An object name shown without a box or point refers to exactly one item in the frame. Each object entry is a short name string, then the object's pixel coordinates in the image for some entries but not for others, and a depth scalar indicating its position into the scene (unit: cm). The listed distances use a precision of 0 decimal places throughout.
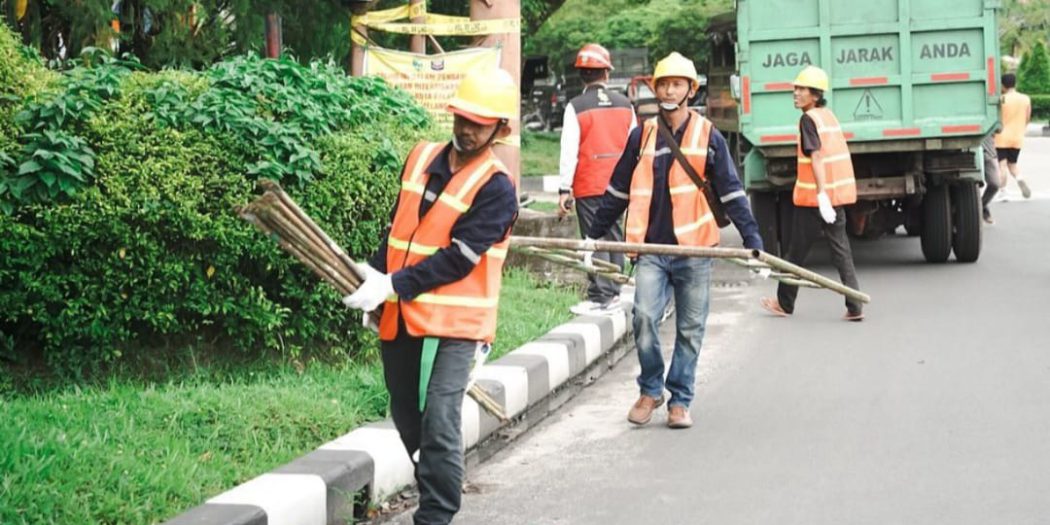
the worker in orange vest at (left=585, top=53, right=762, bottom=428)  789
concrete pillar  1202
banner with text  1207
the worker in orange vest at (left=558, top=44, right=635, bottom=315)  1095
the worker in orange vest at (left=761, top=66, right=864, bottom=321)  1130
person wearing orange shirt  1983
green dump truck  1359
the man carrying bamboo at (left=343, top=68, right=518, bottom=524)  541
